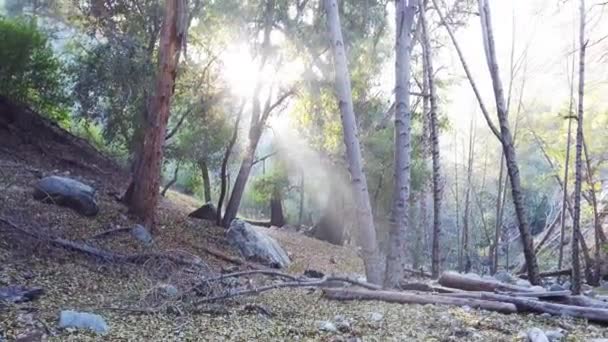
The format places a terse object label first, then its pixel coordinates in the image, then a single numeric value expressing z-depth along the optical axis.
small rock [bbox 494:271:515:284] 8.41
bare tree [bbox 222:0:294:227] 9.15
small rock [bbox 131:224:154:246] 6.07
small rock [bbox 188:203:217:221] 10.11
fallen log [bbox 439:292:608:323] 3.67
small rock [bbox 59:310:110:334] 2.92
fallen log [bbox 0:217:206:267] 4.43
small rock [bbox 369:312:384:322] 3.64
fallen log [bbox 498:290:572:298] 4.19
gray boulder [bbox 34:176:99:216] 6.09
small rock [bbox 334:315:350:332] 3.36
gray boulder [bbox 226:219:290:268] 8.26
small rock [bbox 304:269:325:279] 6.96
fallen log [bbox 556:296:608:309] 4.09
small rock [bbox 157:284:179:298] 3.82
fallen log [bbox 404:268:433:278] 10.04
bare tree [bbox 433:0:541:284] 6.71
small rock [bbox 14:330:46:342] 2.63
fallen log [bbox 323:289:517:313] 3.92
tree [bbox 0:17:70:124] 8.38
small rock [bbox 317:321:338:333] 3.34
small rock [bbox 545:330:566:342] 3.12
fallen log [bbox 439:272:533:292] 4.96
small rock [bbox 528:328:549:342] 2.99
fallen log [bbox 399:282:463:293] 4.90
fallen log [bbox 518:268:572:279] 10.39
